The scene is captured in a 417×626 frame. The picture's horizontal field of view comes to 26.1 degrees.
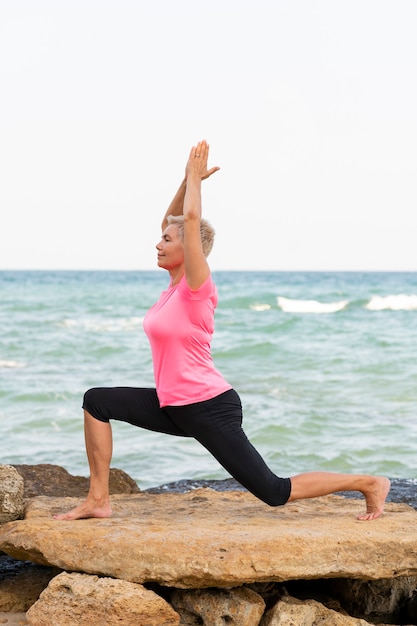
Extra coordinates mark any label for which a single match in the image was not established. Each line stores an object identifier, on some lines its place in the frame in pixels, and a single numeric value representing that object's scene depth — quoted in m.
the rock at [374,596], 5.13
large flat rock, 4.44
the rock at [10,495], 5.37
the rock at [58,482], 6.55
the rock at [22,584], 5.02
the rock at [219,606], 4.50
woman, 4.82
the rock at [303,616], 4.52
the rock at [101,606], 4.38
